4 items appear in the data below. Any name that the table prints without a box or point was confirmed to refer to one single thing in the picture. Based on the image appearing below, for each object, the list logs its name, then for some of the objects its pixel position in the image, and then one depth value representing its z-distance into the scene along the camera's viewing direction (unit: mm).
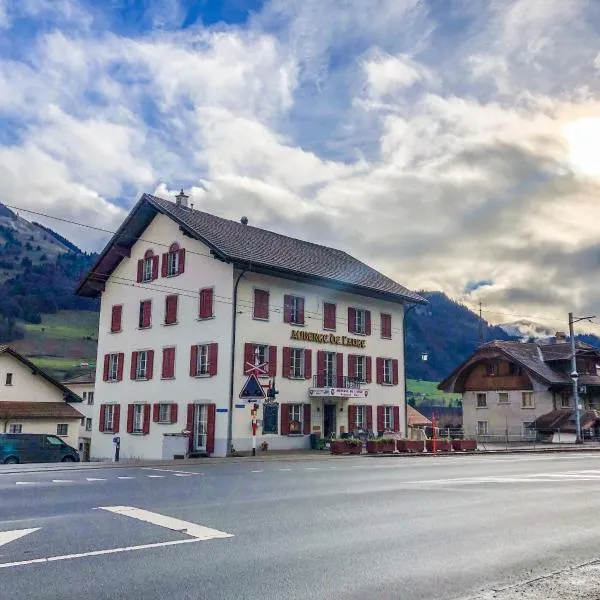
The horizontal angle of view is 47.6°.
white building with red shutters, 33062
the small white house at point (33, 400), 44562
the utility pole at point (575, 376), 40469
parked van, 31234
